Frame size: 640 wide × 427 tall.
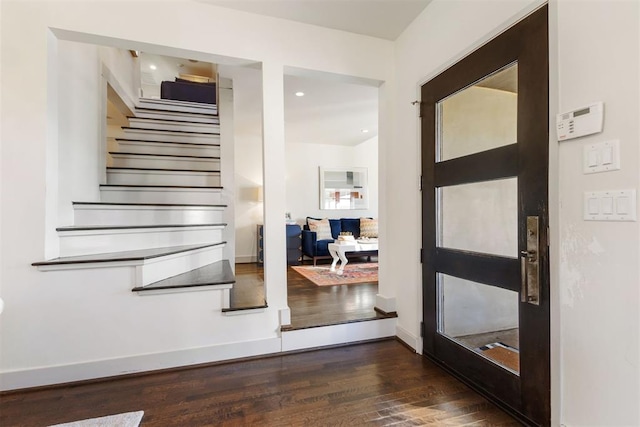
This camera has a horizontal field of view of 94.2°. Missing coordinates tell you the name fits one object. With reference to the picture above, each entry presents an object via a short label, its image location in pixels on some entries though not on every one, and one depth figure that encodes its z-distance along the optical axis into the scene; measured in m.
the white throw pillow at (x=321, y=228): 5.83
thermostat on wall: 1.17
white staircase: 2.07
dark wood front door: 1.43
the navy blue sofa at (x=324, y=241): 5.61
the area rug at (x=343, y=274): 4.16
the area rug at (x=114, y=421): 1.50
